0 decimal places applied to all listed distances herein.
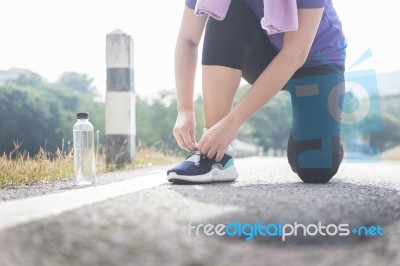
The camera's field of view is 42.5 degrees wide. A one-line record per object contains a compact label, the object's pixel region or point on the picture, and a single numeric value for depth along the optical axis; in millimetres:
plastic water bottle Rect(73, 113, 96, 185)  2887
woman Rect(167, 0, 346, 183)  2352
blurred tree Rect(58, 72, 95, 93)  78938
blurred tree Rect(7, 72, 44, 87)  51750
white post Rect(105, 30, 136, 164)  4766
